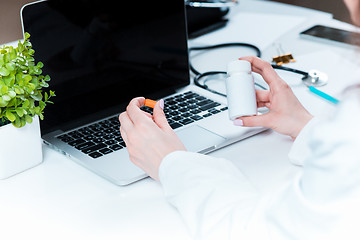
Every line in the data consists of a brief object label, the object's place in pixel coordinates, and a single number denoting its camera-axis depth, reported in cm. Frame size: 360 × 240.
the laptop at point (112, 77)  120
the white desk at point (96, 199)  105
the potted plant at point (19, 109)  110
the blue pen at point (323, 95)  134
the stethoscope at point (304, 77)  140
